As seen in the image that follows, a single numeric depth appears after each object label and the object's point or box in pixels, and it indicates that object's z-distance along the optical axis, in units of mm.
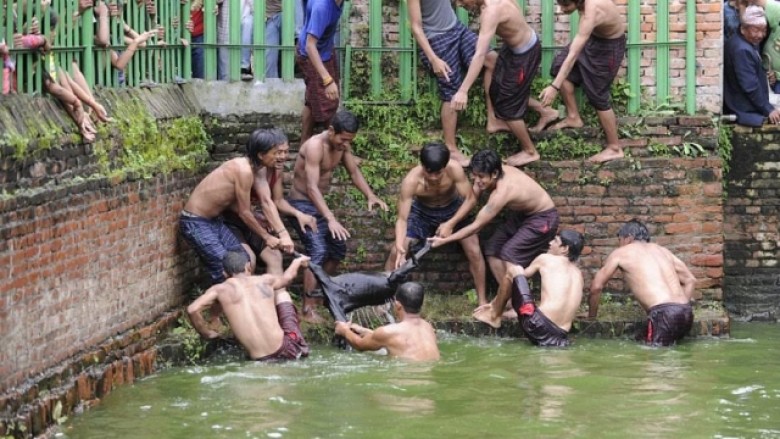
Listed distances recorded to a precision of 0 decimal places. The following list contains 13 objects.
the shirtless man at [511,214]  13047
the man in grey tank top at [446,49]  13516
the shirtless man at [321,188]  13047
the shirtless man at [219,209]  12516
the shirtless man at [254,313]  11703
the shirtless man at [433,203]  12961
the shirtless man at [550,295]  12516
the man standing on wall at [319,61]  13188
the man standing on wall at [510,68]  13219
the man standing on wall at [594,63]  13242
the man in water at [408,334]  11594
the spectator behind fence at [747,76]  14148
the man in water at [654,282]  12594
